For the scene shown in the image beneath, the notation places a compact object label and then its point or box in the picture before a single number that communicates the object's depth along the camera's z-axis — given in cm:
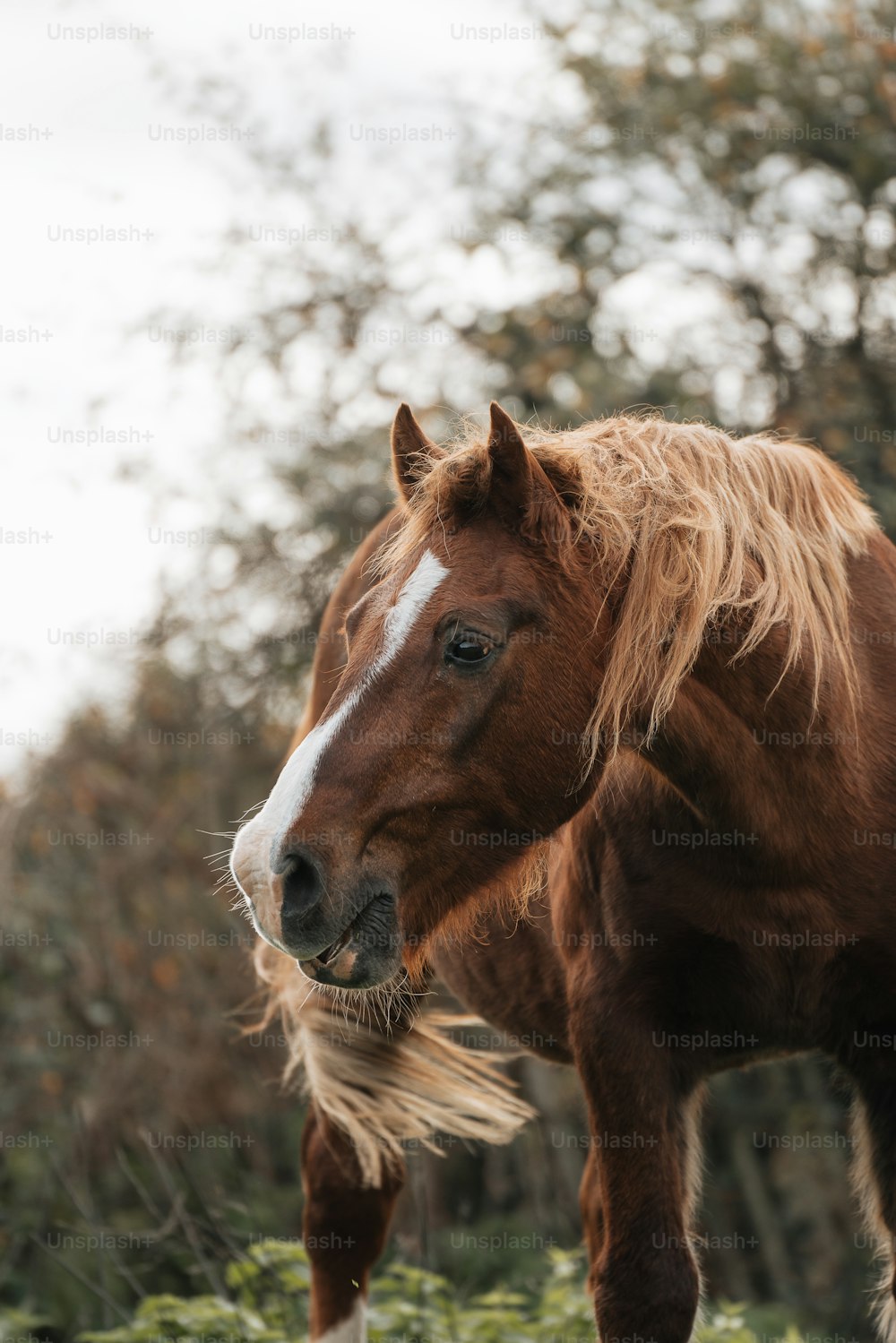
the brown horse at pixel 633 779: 523
